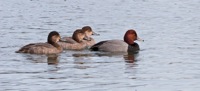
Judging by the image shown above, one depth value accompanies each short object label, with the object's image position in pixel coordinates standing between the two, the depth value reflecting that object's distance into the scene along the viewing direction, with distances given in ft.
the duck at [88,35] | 69.73
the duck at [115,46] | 64.49
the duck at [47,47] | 60.85
